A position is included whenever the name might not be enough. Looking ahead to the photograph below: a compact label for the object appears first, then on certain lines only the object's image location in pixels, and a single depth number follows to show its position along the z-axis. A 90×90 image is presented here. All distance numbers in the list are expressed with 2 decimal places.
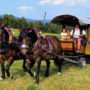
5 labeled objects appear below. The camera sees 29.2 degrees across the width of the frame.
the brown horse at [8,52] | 5.55
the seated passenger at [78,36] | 8.08
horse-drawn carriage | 8.05
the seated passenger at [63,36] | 8.19
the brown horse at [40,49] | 5.09
